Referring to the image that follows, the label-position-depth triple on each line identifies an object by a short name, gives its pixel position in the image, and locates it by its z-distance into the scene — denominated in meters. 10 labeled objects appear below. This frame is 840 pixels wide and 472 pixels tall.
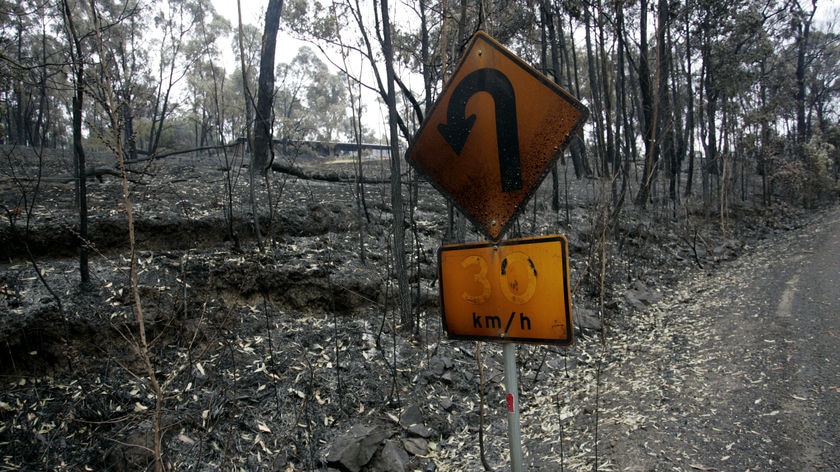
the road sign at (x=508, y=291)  1.49
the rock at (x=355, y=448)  3.12
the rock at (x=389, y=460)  3.19
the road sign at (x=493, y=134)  1.58
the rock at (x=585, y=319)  6.13
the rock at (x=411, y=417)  3.78
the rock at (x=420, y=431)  3.68
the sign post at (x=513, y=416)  1.63
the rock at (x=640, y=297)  7.33
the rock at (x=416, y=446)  3.50
